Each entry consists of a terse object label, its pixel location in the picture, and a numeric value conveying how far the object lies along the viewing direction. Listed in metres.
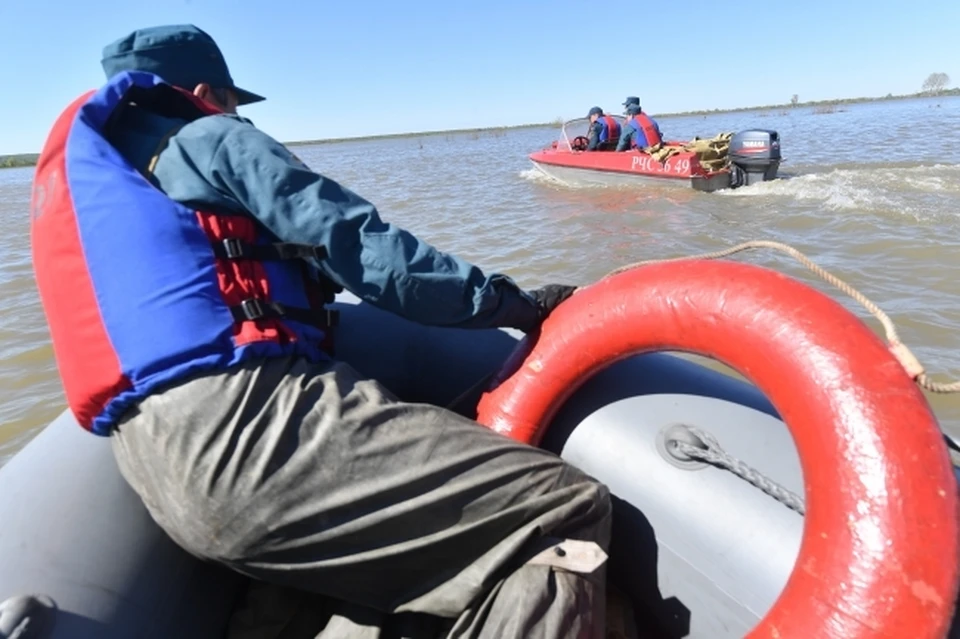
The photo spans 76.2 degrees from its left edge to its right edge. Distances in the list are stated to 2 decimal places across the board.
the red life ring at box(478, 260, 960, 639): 0.98
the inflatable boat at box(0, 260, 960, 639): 1.03
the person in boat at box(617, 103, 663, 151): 10.75
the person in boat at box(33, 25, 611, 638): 1.14
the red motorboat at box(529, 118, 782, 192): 9.36
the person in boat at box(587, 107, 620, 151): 11.61
